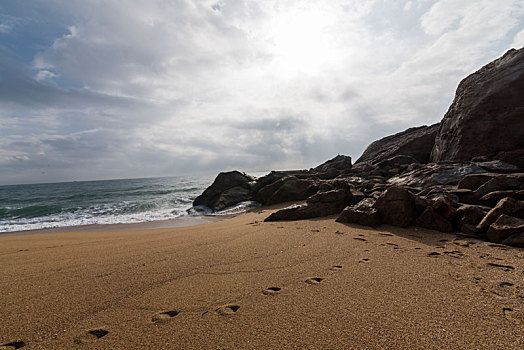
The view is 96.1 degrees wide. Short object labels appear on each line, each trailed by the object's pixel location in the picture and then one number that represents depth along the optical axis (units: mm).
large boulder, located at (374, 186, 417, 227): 4934
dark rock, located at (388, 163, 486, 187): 7634
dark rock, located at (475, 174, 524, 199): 5312
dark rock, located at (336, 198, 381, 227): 5075
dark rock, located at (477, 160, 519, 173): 7238
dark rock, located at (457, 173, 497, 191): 5923
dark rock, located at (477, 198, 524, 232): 3988
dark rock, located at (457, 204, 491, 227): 4363
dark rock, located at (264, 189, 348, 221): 6453
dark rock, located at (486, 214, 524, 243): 3667
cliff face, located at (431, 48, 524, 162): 9555
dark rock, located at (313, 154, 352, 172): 19677
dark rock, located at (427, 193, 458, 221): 4641
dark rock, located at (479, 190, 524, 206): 4492
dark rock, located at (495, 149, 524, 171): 8195
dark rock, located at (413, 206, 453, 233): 4501
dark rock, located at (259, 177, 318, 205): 11805
